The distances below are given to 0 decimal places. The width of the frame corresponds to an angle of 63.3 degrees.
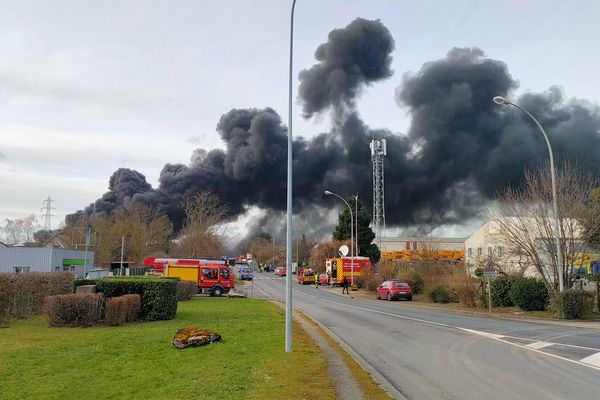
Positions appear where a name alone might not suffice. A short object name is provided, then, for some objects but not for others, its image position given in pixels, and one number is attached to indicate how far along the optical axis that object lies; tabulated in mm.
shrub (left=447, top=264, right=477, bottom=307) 26172
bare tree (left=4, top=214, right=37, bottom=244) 88500
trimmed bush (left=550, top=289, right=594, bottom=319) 19812
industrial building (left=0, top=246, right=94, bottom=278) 41781
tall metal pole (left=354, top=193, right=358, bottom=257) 55203
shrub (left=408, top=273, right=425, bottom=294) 35734
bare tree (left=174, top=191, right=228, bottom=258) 49844
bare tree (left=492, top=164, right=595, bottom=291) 21891
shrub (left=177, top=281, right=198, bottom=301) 27484
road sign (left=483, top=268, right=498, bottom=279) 22609
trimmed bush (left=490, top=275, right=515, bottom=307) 24766
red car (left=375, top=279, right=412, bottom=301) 32438
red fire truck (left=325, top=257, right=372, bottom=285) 45969
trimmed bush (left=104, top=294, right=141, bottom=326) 15195
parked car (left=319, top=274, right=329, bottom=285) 55800
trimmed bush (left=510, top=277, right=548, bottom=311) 22562
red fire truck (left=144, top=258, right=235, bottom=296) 34938
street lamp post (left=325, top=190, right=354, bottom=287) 45472
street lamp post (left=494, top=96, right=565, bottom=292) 19203
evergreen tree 62219
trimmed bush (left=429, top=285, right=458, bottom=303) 29356
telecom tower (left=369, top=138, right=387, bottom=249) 54625
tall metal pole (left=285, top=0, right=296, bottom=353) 9930
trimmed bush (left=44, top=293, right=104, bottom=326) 14758
